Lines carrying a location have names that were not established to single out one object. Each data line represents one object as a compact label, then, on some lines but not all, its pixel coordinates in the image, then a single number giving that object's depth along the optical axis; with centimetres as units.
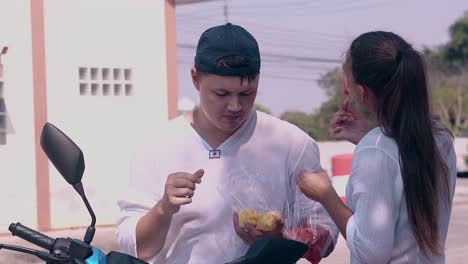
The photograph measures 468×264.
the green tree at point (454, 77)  4900
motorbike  235
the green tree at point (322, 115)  5252
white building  1345
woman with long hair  275
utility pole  4269
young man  291
